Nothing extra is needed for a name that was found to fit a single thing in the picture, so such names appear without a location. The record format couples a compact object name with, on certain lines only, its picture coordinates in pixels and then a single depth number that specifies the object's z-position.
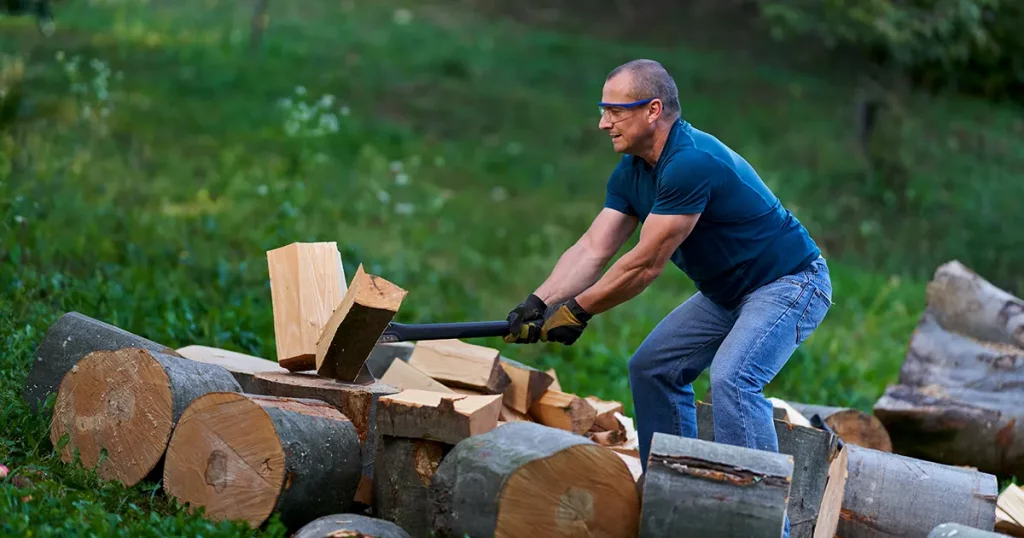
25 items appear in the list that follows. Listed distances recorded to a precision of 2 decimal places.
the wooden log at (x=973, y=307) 13.99
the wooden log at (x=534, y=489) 7.55
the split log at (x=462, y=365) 10.82
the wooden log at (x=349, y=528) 7.63
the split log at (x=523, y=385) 10.92
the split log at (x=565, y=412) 10.95
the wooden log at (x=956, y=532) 7.90
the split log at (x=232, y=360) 10.23
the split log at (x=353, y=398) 9.12
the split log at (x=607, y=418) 11.29
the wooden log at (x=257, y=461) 7.92
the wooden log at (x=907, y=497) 9.59
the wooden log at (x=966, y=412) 12.53
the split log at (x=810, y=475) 8.95
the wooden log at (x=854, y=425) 11.91
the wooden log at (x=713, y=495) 7.35
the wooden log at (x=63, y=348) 9.47
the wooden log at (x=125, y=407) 8.45
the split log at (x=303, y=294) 9.74
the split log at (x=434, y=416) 8.27
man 8.62
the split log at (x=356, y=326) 8.92
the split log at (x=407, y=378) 10.83
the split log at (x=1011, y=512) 9.62
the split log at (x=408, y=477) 8.45
